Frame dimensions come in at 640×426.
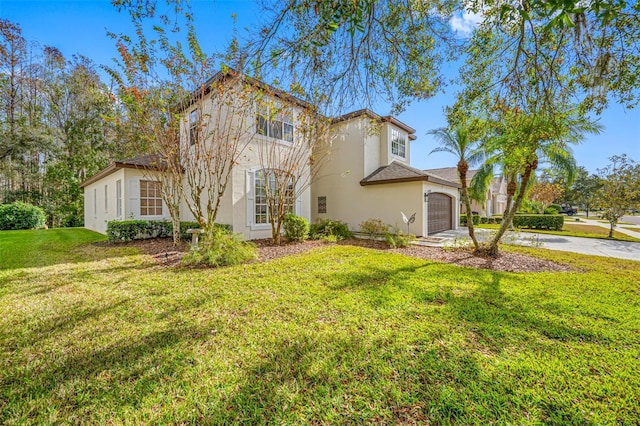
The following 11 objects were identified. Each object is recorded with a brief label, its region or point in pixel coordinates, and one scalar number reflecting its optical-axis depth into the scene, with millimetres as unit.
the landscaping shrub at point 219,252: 6985
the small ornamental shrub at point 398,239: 10398
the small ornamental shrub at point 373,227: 12612
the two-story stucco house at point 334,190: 11016
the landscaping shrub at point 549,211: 30750
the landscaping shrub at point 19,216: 16375
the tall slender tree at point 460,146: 8969
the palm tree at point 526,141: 5938
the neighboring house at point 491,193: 29109
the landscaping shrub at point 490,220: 24803
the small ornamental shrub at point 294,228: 10875
